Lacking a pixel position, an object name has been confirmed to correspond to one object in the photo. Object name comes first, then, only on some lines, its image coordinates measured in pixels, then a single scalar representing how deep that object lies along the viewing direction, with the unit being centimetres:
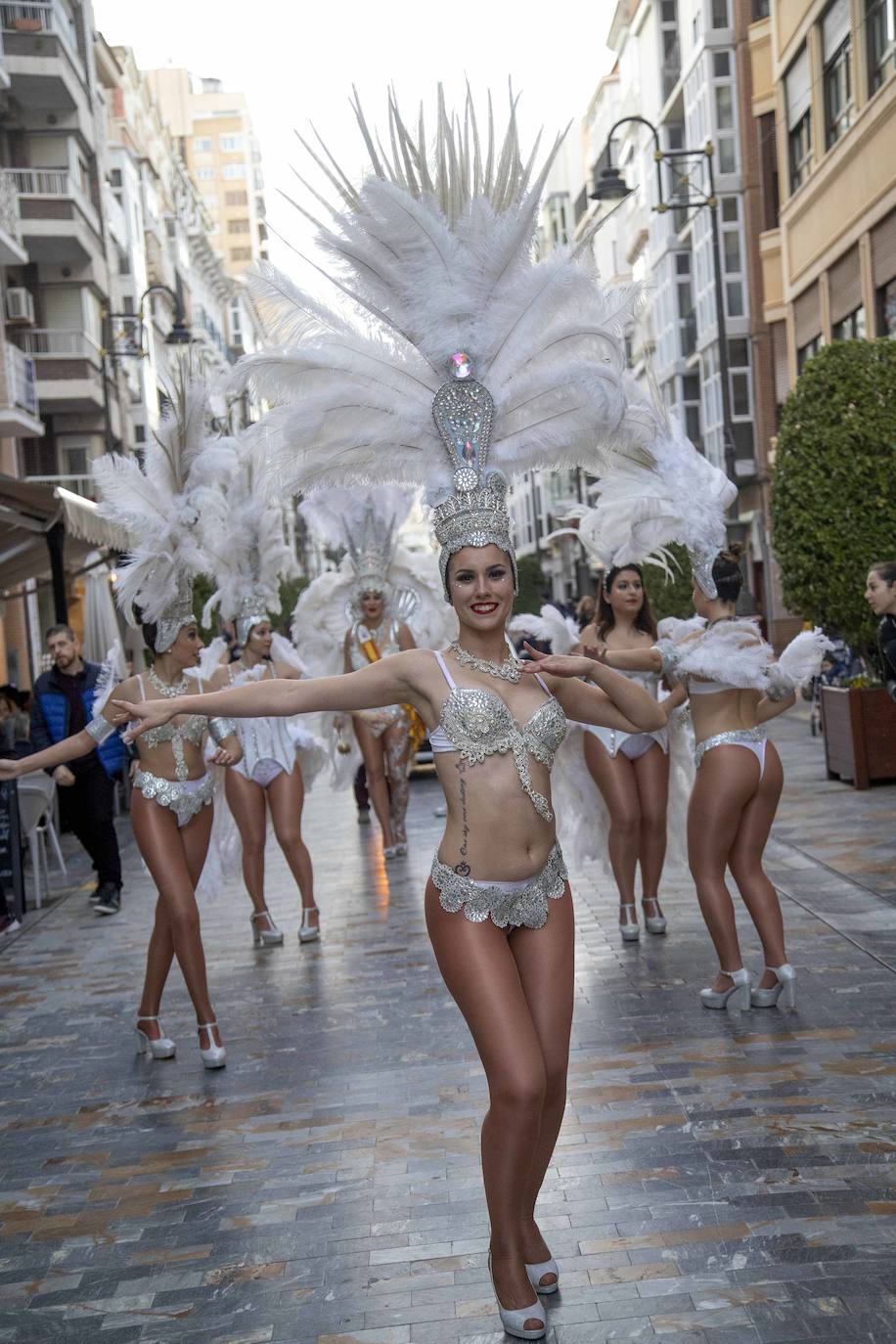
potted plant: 1386
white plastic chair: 1151
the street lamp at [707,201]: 2000
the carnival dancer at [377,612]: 1231
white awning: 1380
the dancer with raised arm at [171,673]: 687
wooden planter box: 1411
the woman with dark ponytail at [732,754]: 663
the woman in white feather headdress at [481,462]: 413
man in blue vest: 1146
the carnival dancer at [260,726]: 941
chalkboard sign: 1111
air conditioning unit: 3497
